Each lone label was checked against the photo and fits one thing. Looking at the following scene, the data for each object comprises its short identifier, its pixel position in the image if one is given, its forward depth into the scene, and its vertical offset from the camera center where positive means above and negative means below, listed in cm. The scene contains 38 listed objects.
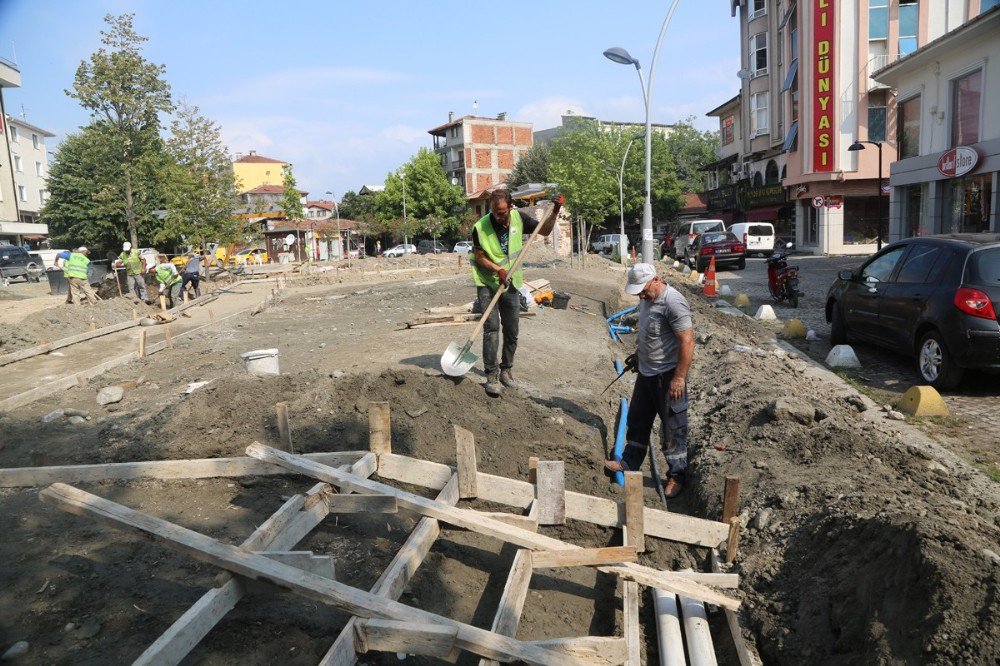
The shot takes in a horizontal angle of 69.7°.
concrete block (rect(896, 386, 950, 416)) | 648 -173
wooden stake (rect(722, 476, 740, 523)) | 407 -157
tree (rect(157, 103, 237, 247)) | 2436 +204
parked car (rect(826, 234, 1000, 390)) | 698 -99
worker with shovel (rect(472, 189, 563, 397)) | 668 -32
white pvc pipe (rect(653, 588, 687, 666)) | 344 -203
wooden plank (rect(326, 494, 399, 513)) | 403 -149
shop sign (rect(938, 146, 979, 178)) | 2052 +139
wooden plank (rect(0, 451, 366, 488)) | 471 -145
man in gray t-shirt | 507 -105
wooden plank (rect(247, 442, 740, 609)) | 356 -153
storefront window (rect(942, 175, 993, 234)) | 2083 +13
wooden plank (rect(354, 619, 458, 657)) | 285 -159
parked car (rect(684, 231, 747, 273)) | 2594 -105
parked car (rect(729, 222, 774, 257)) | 3203 -72
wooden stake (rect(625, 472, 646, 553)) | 401 -159
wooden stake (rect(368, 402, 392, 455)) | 491 -128
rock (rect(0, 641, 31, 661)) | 301 -165
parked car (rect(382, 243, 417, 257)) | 5800 -106
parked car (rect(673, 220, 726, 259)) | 3322 -41
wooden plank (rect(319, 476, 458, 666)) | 281 -158
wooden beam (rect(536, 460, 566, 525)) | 420 -153
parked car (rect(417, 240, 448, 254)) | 6556 -100
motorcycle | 1493 -129
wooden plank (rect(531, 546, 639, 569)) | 358 -165
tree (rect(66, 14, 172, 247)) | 2498 +537
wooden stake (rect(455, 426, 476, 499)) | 443 -145
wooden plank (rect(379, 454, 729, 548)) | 413 -166
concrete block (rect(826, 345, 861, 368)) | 884 -175
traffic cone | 1795 -165
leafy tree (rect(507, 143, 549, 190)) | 6794 +602
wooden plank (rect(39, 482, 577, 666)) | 285 -143
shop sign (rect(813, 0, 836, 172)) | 3253 +596
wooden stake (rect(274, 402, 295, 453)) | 518 -133
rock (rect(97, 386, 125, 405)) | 793 -158
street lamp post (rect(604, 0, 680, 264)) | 1986 +345
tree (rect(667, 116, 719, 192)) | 7606 +754
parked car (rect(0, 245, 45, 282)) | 2930 -21
